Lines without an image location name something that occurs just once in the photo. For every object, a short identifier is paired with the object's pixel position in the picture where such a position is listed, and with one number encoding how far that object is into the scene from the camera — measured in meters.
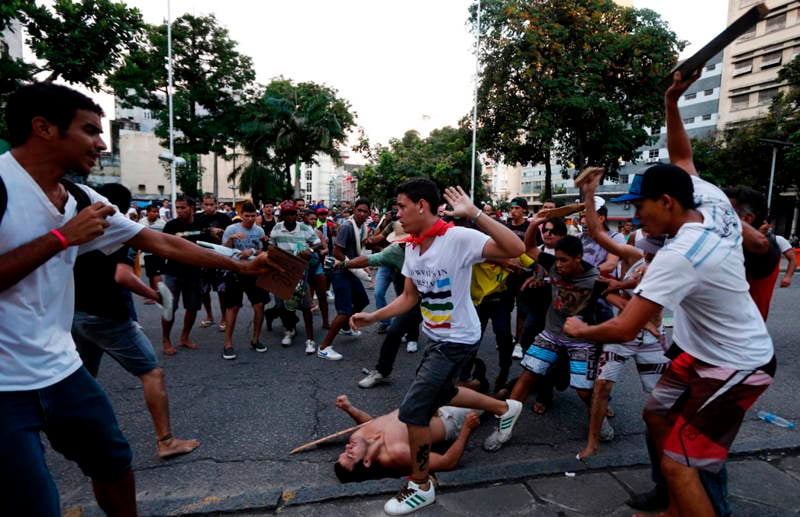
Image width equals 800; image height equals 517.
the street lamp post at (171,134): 18.76
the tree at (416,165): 24.77
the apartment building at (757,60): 34.47
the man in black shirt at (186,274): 5.95
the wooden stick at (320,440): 3.29
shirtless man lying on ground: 2.93
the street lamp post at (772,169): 23.08
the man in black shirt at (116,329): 3.16
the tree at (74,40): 13.70
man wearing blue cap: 1.97
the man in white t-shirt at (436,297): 2.62
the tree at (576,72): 18.41
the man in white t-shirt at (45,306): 1.62
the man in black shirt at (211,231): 6.32
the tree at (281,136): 30.64
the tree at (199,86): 25.09
